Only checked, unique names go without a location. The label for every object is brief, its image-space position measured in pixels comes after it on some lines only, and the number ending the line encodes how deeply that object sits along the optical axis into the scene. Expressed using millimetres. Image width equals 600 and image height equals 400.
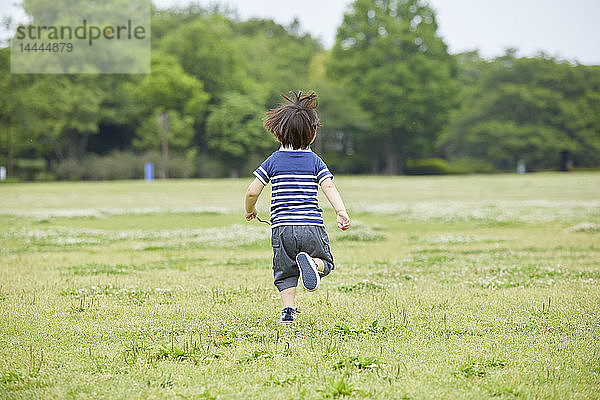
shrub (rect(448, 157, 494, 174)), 76000
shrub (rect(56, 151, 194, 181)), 60322
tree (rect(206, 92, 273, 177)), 69938
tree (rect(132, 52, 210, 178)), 66812
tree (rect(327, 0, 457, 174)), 74438
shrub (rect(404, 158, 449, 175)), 76750
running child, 5828
